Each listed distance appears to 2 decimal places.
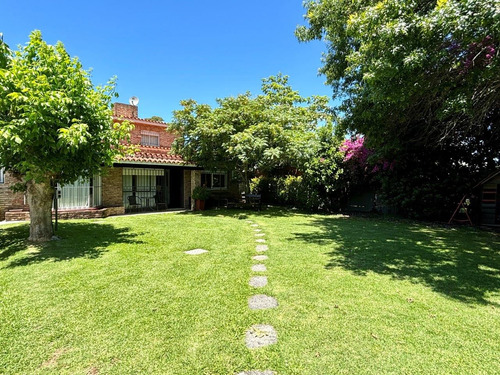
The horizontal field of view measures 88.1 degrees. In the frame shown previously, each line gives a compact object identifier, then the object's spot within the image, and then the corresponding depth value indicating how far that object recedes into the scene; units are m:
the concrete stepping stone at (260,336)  2.48
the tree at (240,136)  11.41
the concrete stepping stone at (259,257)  5.25
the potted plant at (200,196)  14.06
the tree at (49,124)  5.06
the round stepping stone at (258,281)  3.89
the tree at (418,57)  4.20
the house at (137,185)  10.68
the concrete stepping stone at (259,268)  4.54
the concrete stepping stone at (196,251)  5.64
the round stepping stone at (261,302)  3.20
